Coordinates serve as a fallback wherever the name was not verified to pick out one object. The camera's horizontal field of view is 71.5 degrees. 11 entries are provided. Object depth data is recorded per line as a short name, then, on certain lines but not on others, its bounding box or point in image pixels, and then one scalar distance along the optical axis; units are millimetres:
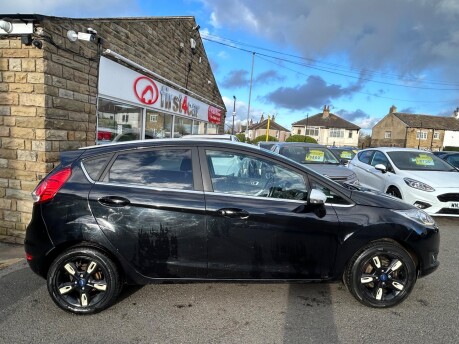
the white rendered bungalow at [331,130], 62000
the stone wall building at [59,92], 4367
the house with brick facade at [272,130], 75550
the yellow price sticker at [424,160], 7164
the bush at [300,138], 35875
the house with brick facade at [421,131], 52250
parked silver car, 7105
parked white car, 5801
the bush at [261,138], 44578
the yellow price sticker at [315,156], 7902
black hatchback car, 2842
